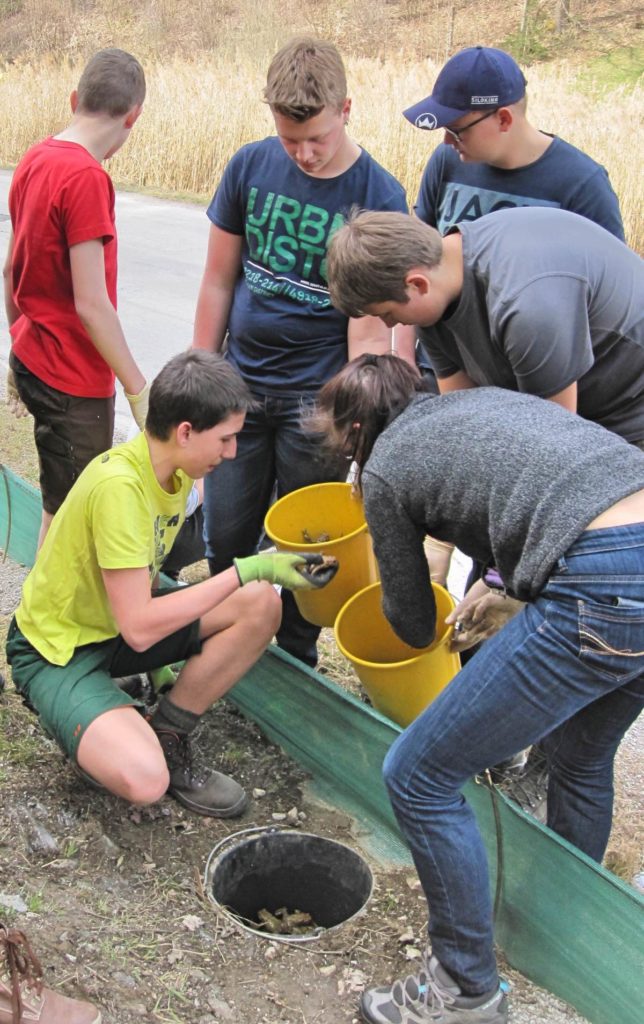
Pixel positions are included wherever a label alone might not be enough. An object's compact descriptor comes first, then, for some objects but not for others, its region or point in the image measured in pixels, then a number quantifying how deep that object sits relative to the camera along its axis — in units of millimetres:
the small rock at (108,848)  2602
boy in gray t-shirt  2020
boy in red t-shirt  3033
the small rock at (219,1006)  2188
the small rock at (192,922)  2424
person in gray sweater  1783
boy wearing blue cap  2518
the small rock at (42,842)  2574
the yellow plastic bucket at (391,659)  2389
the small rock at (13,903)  2334
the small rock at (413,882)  2592
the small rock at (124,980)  2189
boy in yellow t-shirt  2479
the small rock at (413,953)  2369
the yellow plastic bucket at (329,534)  2625
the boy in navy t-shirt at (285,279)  2652
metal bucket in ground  2707
